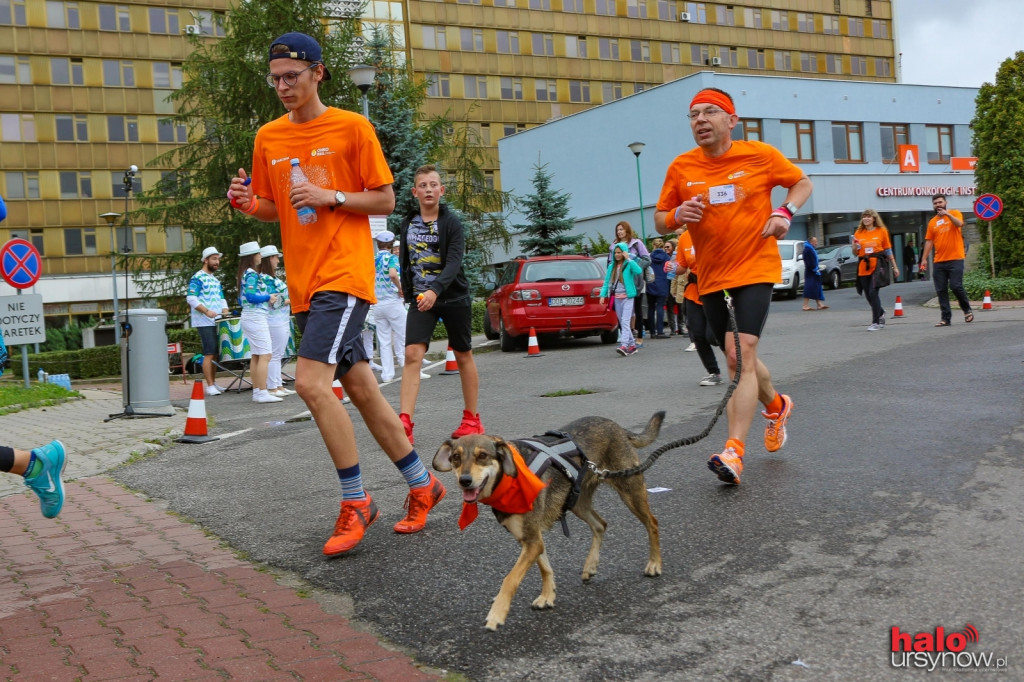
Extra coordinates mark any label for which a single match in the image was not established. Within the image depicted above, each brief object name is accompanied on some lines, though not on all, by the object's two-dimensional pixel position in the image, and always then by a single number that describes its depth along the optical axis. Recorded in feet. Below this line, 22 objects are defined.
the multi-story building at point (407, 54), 189.06
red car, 63.62
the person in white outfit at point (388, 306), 46.70
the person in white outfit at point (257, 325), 45.21
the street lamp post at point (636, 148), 128.06
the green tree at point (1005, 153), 81.97
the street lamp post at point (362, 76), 68.39
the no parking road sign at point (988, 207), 75.77
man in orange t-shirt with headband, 19.38
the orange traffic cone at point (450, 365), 52.75
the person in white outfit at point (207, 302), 49.19
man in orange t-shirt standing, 54.80
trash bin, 40.09
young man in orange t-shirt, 16.03
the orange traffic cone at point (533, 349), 60.29
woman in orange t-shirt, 56.44
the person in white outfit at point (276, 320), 47.29
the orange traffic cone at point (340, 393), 44.41
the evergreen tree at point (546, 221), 122.31
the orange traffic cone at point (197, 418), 31.91
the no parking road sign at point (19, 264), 52.85
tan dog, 12.22
